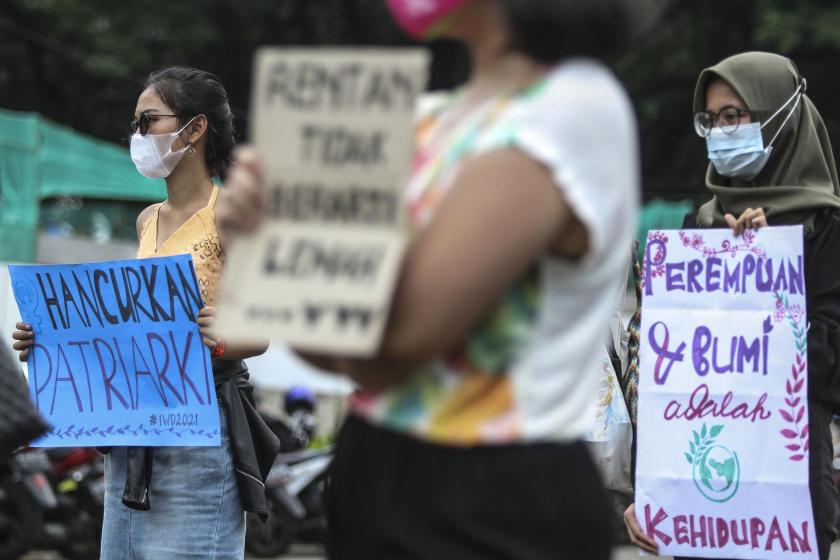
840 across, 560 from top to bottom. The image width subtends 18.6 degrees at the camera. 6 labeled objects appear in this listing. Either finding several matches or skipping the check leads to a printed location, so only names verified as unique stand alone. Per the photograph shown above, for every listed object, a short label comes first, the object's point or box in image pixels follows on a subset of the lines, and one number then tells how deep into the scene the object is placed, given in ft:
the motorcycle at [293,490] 61.76
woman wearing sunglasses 22.51
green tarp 64.61
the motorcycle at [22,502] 52.05
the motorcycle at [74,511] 55.93
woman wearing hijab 23.05
